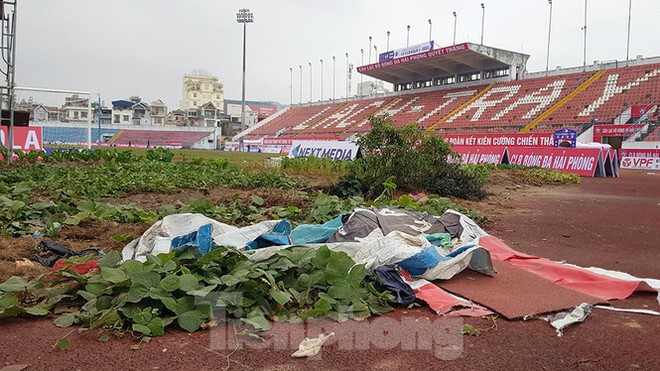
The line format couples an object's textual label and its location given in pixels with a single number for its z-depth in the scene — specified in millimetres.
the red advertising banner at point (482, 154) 21766
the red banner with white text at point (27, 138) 16141
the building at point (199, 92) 139500
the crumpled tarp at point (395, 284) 3426
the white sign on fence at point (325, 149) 16780
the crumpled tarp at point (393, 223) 4570
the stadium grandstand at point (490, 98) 32844
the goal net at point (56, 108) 17172
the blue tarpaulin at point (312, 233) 4445
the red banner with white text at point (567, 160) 19844
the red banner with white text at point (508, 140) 23438
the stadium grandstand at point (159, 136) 68438
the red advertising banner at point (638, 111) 30314
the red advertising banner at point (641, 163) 26744
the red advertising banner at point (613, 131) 29391
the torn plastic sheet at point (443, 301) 3262
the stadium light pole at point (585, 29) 43362
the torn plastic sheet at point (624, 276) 3855
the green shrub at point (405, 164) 9648
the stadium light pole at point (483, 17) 49031
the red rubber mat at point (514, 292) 3326
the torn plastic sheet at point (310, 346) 2627
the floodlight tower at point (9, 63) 11219
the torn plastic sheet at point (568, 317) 3064
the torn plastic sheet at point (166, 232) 3968
